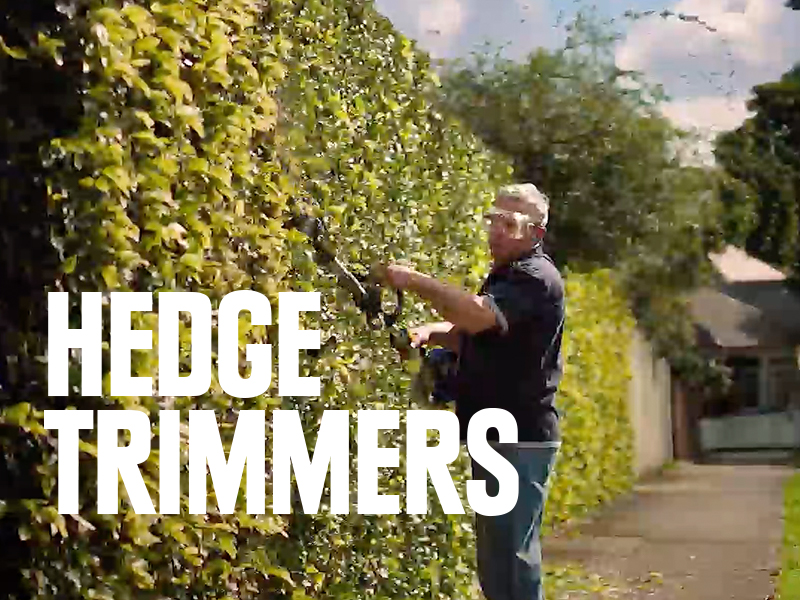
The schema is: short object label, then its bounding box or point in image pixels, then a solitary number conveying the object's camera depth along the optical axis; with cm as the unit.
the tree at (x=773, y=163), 4472
